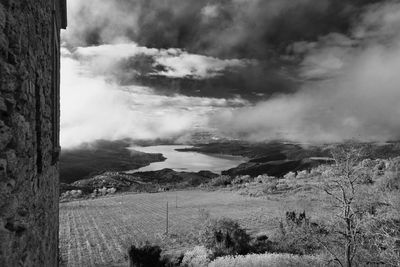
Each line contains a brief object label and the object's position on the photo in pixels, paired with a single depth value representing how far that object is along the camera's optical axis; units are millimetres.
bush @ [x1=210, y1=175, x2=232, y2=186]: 62891
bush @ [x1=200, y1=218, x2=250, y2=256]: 19500
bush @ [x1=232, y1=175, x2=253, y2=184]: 63750
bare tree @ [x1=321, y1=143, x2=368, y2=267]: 11750
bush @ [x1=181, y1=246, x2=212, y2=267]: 16703
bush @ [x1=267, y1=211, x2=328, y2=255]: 13414
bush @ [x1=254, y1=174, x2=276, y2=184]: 60409
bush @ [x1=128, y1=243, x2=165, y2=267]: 16531
